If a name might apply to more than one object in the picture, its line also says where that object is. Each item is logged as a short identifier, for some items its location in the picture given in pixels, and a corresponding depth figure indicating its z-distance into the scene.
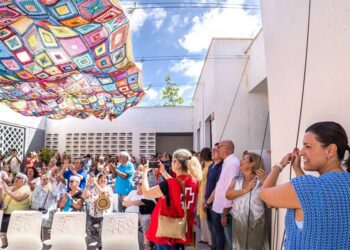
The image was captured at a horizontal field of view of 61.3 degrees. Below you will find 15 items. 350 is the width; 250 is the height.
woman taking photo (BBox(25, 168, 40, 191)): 5.54
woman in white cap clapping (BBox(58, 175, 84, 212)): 4.92
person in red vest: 2.66
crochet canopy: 2.69
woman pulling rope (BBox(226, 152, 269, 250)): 3.01
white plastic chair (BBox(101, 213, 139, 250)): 3.48
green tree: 26.52
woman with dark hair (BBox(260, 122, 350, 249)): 1.22
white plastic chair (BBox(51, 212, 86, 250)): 3.56
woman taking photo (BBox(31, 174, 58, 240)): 4.82
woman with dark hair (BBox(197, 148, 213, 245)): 4.77
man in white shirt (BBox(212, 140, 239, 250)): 3.45
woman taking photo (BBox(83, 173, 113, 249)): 4.68
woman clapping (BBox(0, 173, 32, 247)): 4.81
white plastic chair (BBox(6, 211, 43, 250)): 3.65
